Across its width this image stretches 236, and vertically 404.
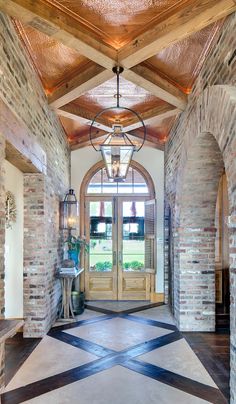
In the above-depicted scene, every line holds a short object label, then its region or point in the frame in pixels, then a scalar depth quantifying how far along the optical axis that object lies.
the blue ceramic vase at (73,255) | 5.98
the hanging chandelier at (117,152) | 3.60
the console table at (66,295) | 5.35
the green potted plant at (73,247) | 5.96
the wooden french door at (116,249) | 7.10
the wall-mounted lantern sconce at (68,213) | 5.78
